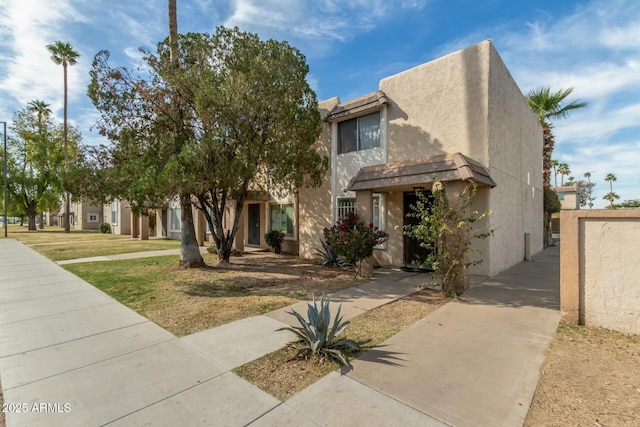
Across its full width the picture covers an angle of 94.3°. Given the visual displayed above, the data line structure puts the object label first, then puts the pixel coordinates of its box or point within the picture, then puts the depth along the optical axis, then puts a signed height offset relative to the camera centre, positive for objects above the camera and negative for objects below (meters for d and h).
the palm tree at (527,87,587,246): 17.61 +6.22
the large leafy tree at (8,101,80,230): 35.16 +7.43
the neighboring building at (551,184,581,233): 26.41 +1.58
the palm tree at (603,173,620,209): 45.74 +4.81
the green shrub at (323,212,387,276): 8.85 -0.73
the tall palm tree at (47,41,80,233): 28.44 +15.95
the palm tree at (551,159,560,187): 46.69 +6.66
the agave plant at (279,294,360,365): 3.92 -1.68
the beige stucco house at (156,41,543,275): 8.77 +2.17
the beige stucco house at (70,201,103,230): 44.22 -0.04
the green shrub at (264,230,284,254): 14.84 -1.20
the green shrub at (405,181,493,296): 6.75 -0.47
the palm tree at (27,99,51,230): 36.00 +13.18
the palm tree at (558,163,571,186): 47.44 +7.18
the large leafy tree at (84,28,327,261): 8.01 +2.99
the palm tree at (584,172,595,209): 54.39 +4.85
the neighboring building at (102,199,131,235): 30.72 -0.26
